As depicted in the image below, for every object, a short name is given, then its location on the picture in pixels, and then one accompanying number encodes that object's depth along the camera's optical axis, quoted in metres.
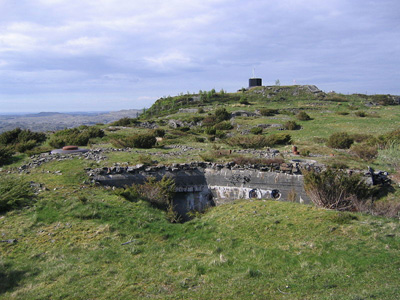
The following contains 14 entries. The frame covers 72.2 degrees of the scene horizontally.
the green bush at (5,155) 14.12
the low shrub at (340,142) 18.72
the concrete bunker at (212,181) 11.62
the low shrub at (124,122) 36.72
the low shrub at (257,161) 12.80
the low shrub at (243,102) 49.19
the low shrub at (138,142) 18.97
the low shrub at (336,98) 50.09
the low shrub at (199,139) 23.59
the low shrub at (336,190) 9.42
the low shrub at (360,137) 20.32
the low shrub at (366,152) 15.03
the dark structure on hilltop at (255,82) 71.31
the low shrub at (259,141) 19.62
